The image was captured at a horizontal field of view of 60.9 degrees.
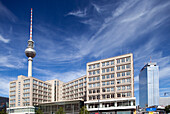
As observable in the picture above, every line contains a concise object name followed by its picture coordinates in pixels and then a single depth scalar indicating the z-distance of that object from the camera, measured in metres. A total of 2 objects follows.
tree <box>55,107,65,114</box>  66.29
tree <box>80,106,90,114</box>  59.05
